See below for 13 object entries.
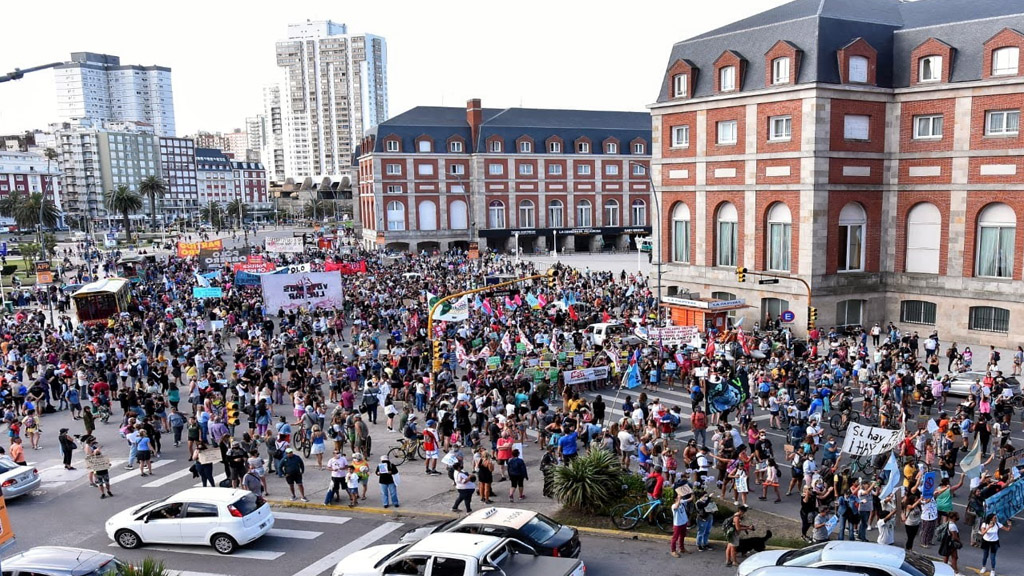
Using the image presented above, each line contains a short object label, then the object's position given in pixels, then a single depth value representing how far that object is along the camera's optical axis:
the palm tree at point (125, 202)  128.12
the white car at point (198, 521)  16.75
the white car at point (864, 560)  12.22
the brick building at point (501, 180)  88.38
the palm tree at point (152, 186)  142.25
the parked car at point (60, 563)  13.69
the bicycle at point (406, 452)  22.89
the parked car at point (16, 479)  20.27
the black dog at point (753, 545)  15.37
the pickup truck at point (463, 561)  12.98
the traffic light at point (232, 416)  24.94
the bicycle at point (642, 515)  17.42
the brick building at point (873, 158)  37.31
